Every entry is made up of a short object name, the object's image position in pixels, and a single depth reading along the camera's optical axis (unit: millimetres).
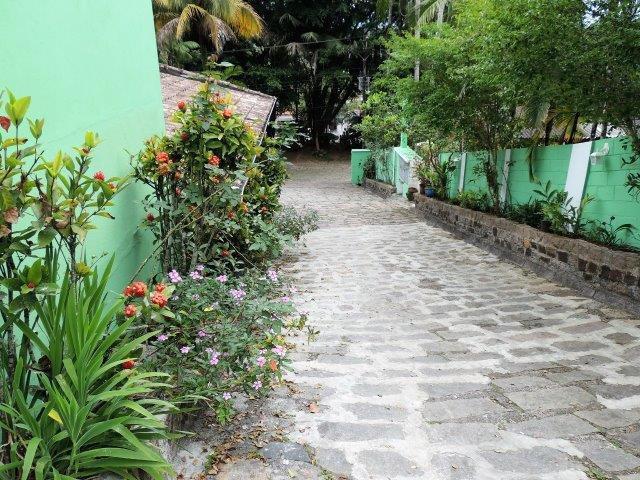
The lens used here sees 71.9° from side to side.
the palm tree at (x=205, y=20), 17203
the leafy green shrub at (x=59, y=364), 1551
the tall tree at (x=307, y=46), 22656
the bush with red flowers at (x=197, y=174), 3111
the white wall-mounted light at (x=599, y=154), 5073
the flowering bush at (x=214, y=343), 2264
